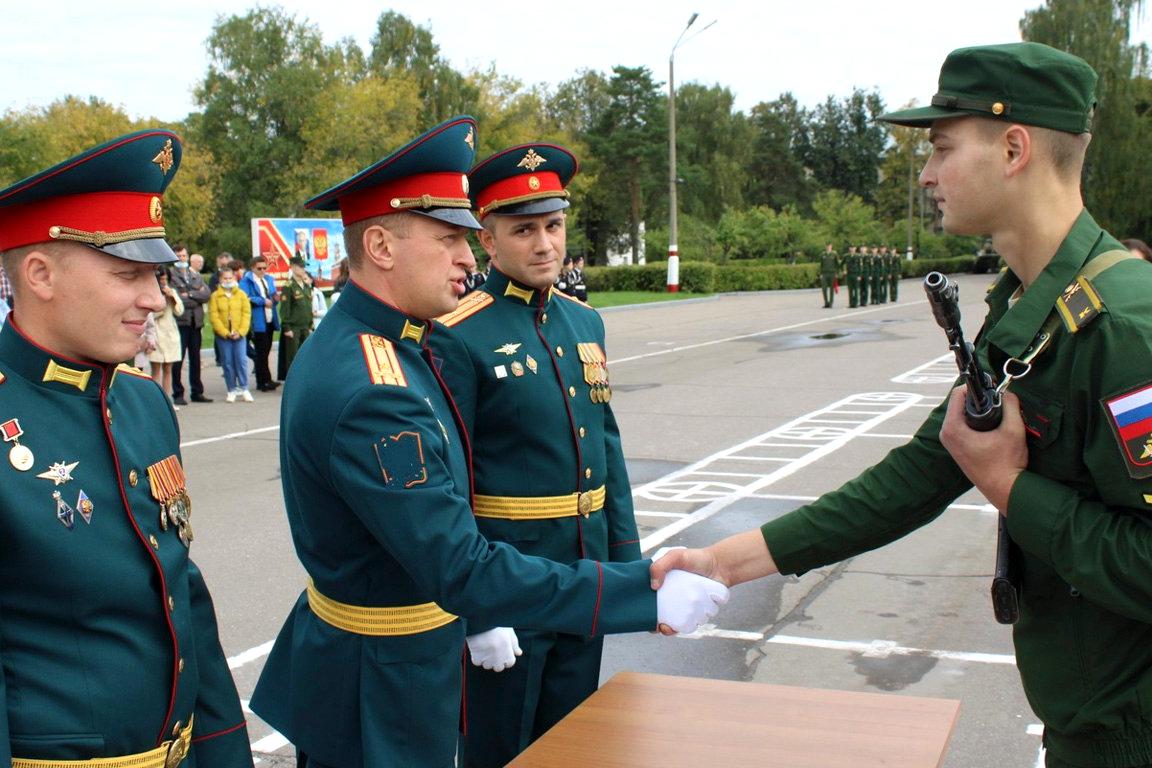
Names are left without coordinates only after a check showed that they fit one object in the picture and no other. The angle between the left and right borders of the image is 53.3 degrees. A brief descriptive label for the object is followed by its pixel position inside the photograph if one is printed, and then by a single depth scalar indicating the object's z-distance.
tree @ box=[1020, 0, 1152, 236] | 48.00
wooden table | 2.37
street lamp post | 35.06
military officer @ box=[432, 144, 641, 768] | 3.46
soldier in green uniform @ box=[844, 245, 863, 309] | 32.12
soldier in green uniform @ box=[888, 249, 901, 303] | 34.39
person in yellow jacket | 14.71
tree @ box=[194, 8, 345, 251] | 56.12
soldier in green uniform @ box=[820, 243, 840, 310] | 31.86
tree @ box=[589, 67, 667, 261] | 64.81
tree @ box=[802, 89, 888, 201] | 91.62
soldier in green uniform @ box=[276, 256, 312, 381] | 15.98
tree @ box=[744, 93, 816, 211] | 88.69
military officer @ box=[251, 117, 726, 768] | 2.45
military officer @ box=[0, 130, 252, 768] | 2.09
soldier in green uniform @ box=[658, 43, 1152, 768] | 1.97
